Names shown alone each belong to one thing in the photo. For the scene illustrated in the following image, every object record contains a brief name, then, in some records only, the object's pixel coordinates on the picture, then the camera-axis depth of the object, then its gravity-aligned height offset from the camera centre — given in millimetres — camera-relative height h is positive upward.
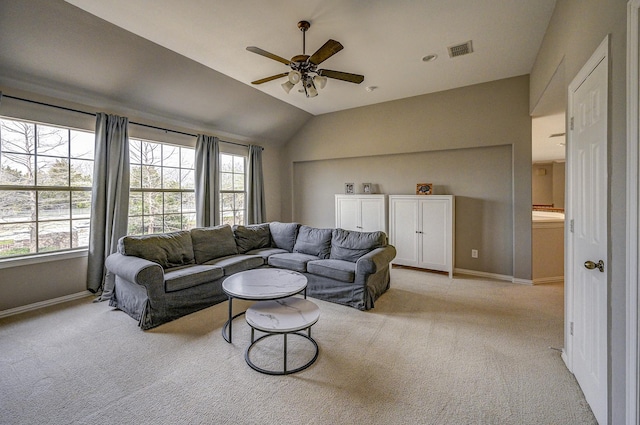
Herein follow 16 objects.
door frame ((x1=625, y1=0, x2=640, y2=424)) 1167 -44
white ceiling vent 3211 +1943
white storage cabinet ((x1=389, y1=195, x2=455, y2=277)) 4422 -354
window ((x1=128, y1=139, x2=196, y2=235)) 4184 +376
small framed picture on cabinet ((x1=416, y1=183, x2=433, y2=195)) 4820 +370
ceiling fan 2436 +1432
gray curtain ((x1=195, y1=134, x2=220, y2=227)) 4805 +511
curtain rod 3011 +1278
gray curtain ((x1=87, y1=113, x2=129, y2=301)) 3547 +176
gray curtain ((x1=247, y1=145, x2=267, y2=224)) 5812 +464
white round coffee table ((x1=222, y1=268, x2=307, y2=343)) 2322 -700
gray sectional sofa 2828 -691
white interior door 1510 -147
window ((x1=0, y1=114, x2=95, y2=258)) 3074 +298
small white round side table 2021 -872
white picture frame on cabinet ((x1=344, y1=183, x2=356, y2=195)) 5766 +459
